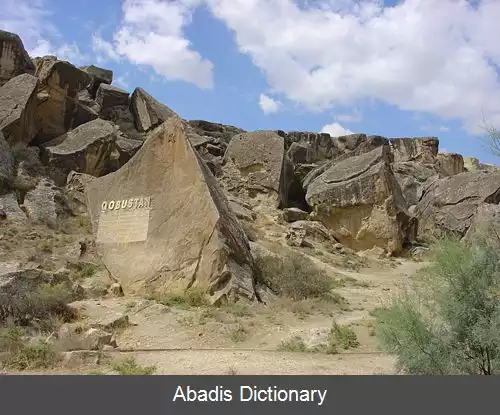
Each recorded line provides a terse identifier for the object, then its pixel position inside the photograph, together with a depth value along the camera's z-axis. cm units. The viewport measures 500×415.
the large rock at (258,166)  2275
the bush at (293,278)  1173
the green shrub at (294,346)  798
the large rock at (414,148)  4600
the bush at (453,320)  448
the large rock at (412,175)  2806
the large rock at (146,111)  2855
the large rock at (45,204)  1698
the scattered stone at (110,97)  2966
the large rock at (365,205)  1967
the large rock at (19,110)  2073
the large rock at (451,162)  4453
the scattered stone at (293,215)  2134
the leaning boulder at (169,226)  1061
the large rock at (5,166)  1766
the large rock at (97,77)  3162
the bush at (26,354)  648
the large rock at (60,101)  2334
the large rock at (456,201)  2180
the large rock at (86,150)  2131
